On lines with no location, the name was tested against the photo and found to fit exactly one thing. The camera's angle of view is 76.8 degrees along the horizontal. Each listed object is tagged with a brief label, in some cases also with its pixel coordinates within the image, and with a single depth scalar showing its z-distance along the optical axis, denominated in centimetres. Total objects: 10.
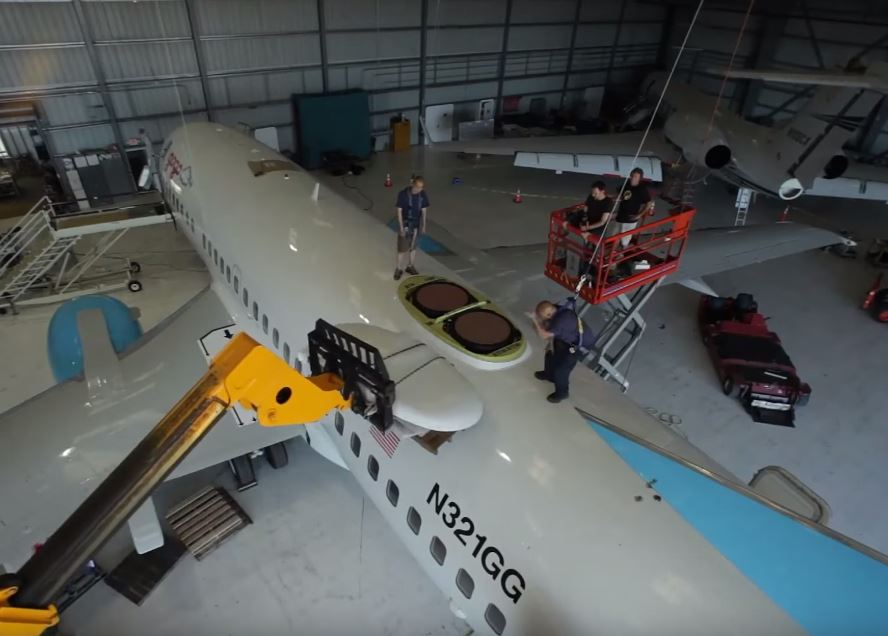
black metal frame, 432
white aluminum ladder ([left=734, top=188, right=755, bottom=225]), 1842
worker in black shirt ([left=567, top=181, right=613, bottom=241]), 846
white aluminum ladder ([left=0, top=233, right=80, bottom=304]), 1387
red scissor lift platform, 845
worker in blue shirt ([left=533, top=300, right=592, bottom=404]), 589
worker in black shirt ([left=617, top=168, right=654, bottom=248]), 886
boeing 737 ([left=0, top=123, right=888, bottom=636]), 441
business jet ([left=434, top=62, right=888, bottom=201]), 1681
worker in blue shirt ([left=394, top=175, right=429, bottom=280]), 830
